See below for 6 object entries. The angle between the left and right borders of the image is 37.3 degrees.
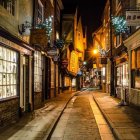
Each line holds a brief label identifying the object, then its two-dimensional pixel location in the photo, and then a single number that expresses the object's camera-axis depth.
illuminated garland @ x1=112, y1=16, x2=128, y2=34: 12.87
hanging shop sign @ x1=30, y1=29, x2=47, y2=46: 10.29
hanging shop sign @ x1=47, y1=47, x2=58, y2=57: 14.70
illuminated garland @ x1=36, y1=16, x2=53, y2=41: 11.50
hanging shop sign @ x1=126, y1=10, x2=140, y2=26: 7.30
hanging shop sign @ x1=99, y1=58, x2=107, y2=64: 22.72
